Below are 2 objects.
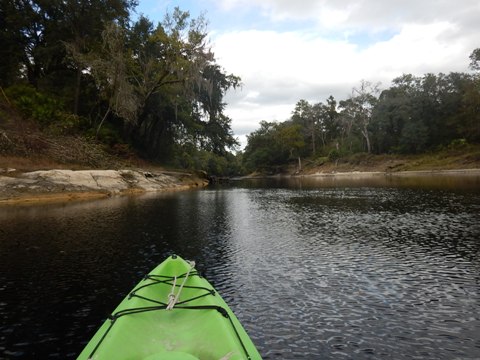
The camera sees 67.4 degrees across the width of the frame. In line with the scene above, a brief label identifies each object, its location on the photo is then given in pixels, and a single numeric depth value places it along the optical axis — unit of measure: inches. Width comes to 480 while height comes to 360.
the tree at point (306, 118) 4968.0
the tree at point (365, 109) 3951.3
